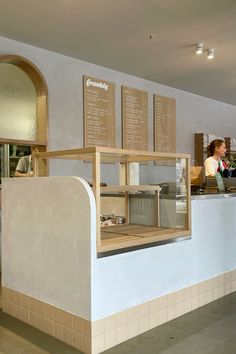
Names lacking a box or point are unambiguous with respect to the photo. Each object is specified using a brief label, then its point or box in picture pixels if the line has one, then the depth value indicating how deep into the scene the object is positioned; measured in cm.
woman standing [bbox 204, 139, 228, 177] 408
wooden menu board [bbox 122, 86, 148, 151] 539
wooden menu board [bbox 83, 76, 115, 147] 486
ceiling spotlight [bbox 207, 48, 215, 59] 433
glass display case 254
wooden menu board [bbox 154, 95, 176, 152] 592
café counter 223
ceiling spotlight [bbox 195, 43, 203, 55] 415
